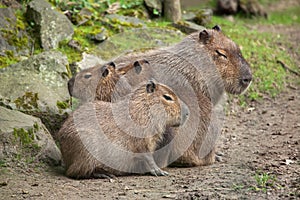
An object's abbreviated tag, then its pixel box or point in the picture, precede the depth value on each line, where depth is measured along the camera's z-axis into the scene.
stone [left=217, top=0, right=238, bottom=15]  28.48
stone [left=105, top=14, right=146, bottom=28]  20.48
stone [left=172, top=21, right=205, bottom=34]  21.21
